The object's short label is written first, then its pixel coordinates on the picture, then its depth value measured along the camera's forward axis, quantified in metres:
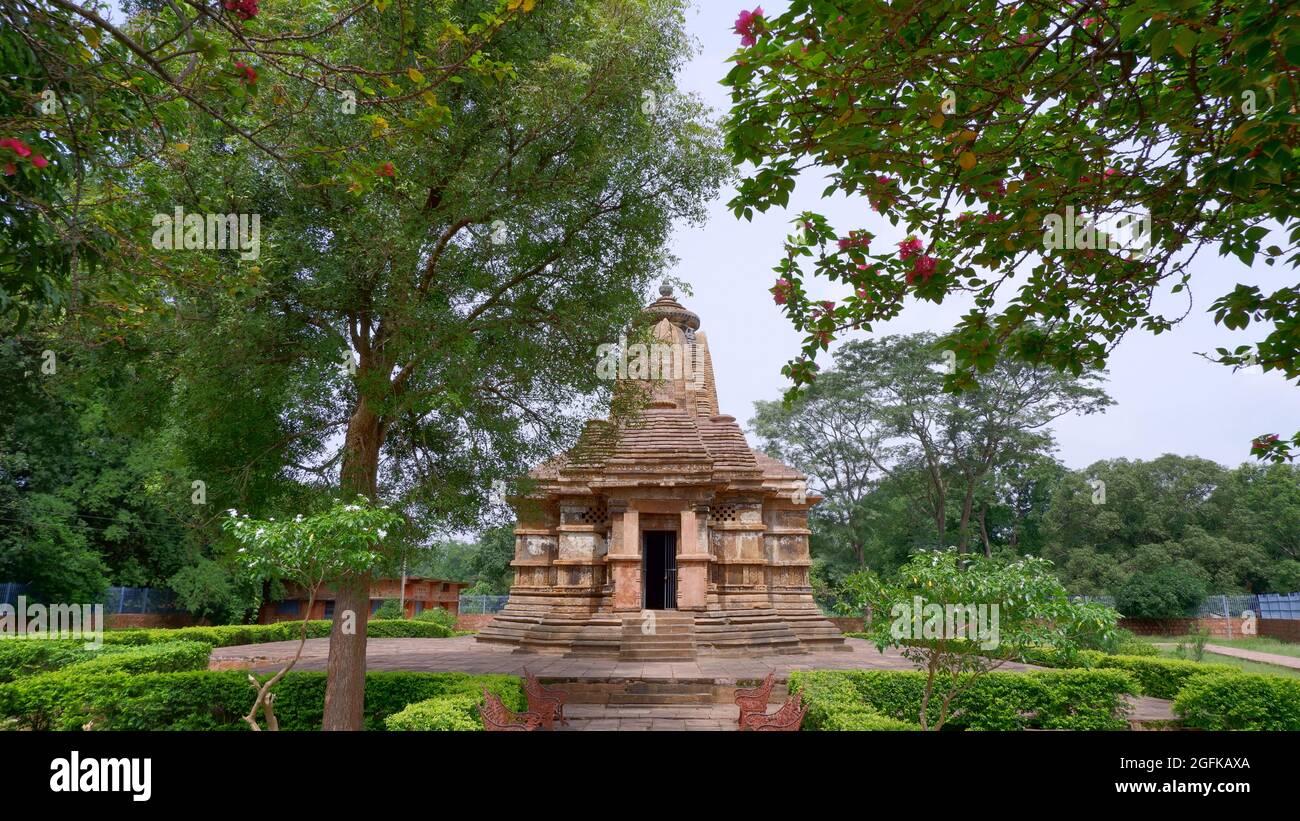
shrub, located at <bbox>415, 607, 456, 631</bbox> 23.77
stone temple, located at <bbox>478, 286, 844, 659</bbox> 13.91
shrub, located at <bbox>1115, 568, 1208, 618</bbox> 24.52
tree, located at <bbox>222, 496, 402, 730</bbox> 5.97
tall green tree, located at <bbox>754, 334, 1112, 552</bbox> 28.02
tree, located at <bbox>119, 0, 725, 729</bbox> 7.12
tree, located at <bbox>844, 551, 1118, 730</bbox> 6.20
